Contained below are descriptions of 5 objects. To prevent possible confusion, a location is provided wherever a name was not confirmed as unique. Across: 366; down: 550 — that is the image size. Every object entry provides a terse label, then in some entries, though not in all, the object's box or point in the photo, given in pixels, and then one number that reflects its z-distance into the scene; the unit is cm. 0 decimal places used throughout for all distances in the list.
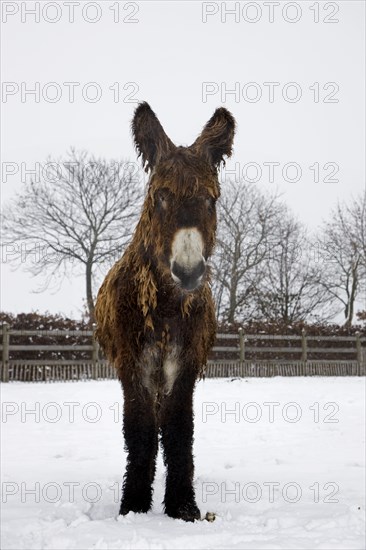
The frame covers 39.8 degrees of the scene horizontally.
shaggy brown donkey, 366
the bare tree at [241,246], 2933
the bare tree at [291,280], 3050
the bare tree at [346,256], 3212
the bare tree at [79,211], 2638
